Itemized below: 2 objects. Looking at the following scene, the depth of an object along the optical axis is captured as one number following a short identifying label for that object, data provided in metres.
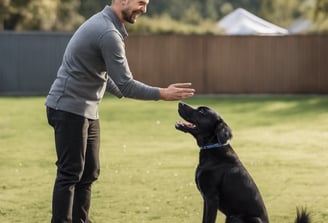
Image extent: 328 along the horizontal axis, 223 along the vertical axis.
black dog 8.15
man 7.97
